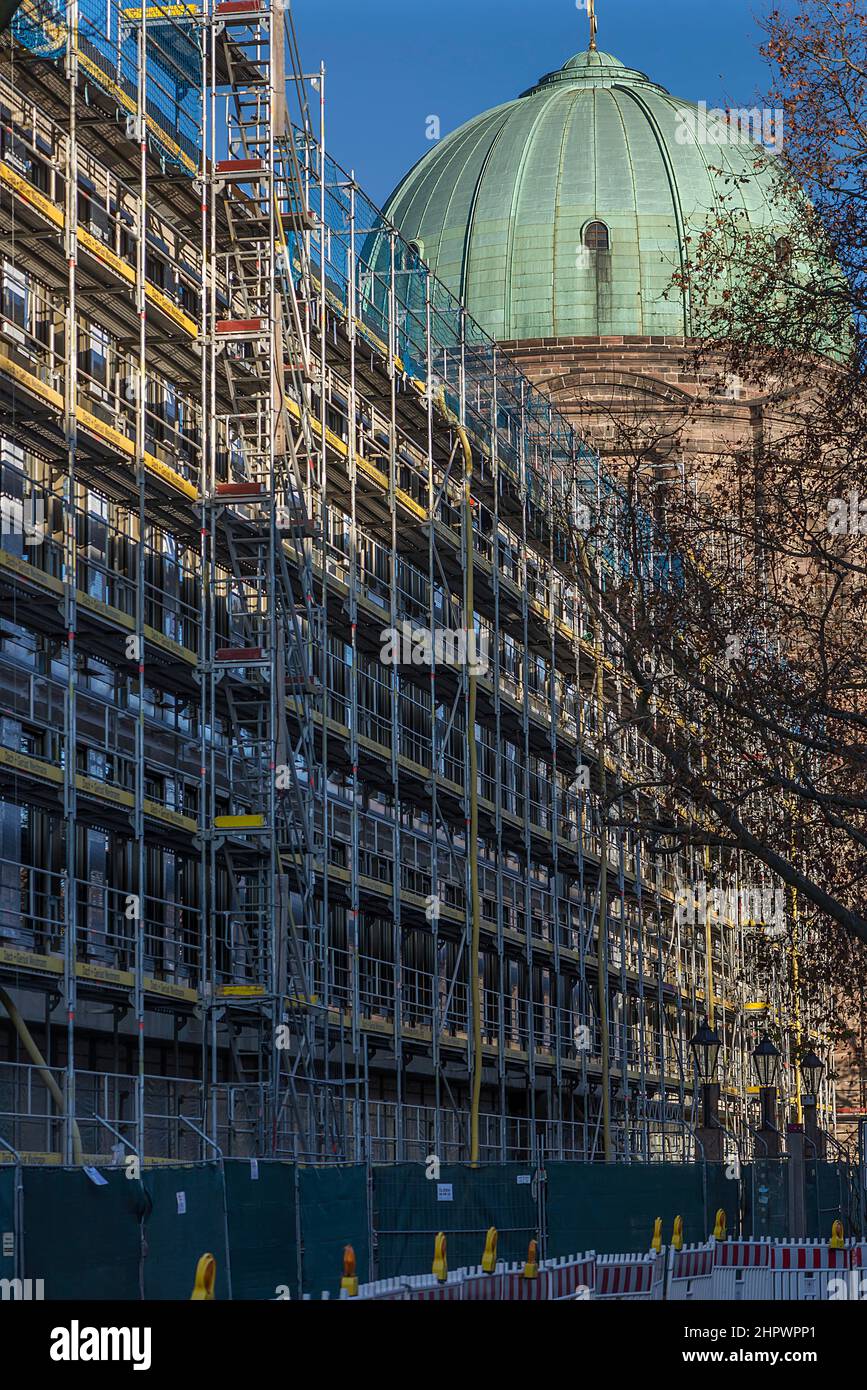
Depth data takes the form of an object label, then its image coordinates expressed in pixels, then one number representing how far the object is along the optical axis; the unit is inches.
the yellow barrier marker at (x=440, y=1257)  754.2
